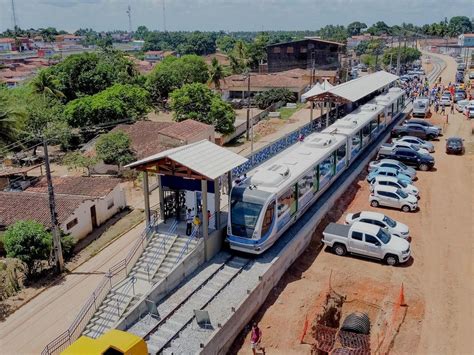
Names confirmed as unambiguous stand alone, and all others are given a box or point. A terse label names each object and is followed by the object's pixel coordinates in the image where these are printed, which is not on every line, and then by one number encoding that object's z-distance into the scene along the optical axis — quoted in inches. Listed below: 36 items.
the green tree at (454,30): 7013.3
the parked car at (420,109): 1983.3
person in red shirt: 609.0
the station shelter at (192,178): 721.0
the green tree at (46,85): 2043.6
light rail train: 749.9
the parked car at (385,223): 899.4
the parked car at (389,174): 1174.3
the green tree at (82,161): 1398.9
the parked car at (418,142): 1445.3
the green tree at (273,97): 2502.5
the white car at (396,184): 1103.0
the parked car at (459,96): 2275.8
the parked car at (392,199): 1057.5
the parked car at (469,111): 1944.9
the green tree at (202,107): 1802.4
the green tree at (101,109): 1812.3
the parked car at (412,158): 1330.0
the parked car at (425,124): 1656.7
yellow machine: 494.3
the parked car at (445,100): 2159.2
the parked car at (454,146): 1477.6
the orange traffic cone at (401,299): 711.1
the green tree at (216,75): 2635.3
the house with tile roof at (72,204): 978.1
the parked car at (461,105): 2091.5
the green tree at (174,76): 2586.1
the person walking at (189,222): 763.4
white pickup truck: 821.2
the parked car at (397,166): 1234.0
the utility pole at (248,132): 1900.8
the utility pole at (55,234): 808.3
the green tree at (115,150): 1409.9
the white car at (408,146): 1369.3
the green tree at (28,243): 834.2
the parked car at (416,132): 1635.1
